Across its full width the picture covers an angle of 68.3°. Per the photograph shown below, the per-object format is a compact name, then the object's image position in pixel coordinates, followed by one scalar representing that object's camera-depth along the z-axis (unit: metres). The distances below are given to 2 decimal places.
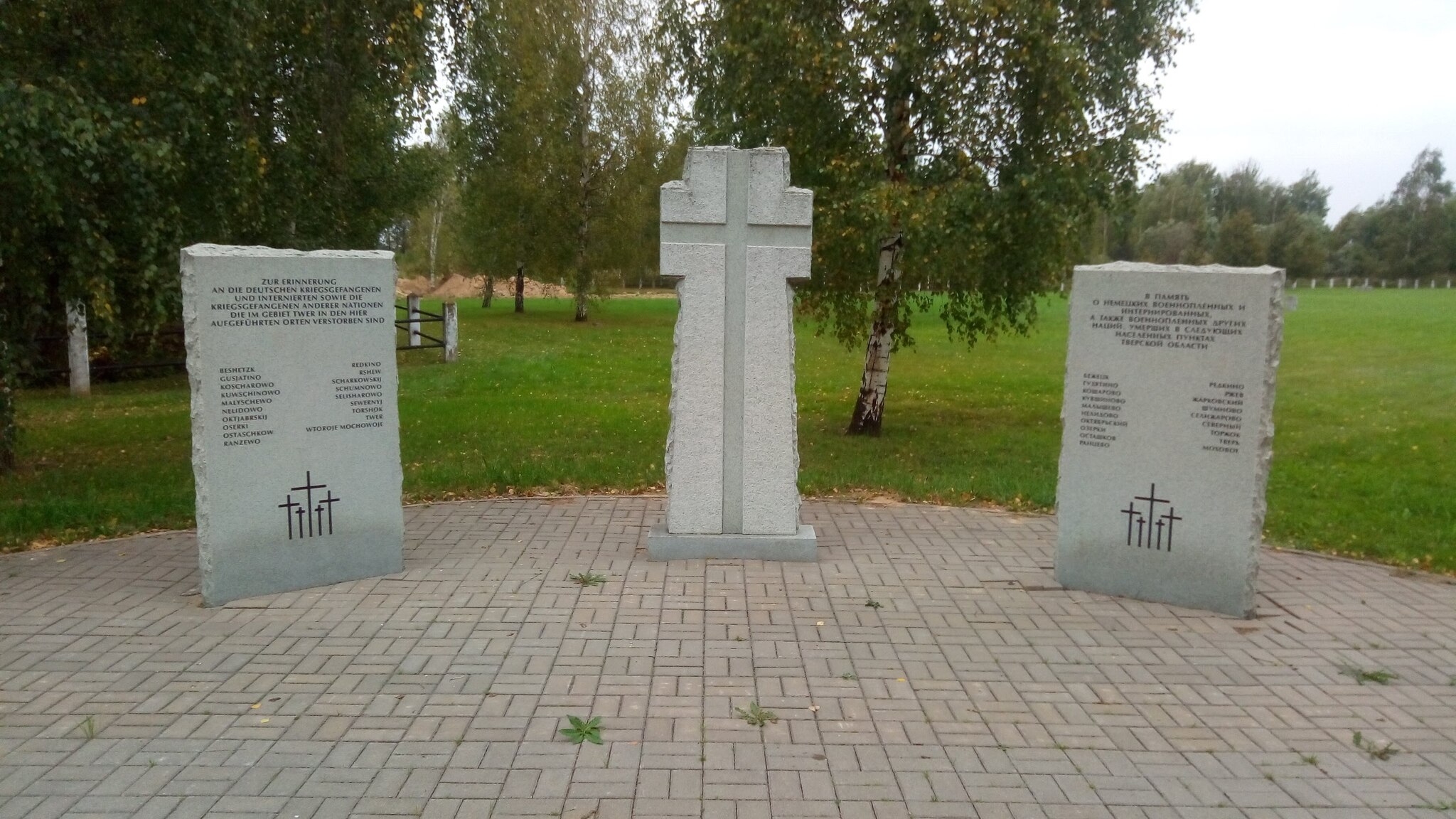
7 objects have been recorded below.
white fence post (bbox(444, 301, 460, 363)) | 24.00
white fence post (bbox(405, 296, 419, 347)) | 24.78
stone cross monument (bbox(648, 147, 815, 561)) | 6.99
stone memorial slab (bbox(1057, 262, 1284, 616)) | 6.05
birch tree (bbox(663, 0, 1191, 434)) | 10.87
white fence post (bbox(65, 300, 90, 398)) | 18.28
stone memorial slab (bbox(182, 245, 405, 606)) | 6.08
